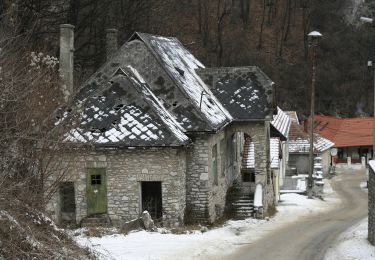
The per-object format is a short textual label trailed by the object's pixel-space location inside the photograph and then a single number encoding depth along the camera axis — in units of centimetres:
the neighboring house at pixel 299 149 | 4222
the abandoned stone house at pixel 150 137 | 2016
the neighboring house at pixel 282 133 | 3219
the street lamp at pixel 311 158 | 3092
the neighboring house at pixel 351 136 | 5256
